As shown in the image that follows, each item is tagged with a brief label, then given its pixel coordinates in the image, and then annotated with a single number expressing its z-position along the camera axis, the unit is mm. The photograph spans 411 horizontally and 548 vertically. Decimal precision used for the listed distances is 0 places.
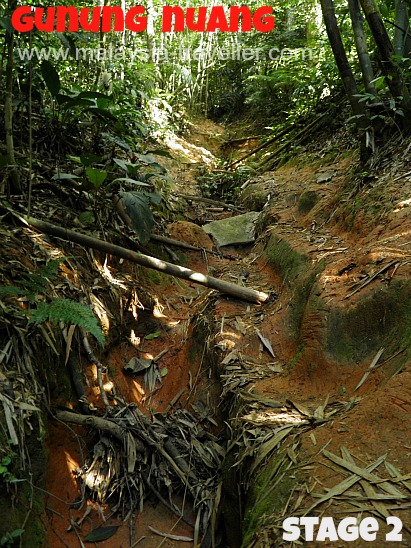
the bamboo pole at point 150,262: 3342
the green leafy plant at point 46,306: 2328
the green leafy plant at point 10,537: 1799
